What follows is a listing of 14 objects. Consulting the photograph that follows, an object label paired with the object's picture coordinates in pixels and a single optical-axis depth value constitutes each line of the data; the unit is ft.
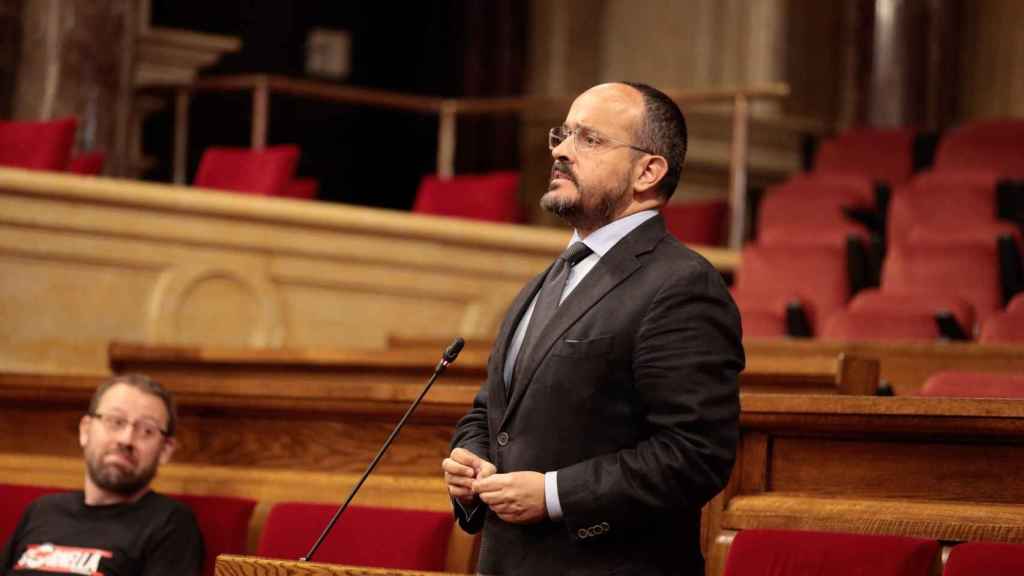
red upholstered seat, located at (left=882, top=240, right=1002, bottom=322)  84.48
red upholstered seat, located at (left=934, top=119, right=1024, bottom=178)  108.74
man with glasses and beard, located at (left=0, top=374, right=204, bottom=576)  62.24
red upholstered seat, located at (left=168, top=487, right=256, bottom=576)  62.56
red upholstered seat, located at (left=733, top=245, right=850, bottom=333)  90.80
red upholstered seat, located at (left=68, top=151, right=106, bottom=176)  102.26
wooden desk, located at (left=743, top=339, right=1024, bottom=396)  67.12
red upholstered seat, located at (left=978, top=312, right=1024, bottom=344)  72.64
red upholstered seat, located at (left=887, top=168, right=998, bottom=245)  97.43
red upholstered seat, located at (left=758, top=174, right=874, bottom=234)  104.13
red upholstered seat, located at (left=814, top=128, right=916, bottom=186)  117.67
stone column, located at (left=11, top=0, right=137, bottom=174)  111.42
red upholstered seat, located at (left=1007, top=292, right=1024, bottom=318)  73.24
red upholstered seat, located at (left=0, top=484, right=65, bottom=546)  63.13
